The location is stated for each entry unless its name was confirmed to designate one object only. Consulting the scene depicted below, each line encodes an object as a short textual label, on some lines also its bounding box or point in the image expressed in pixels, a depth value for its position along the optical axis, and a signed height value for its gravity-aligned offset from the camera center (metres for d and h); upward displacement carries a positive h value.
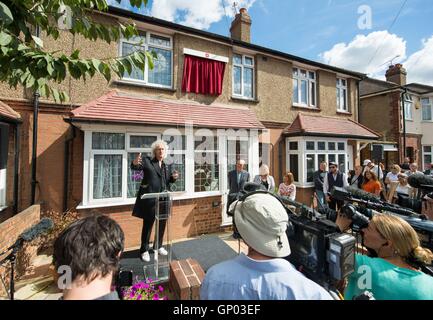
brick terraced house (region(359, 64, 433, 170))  14.14 +3.42
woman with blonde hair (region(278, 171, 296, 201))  5.96 -0.65
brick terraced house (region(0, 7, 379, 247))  5.35 +1.21
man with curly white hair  4.17 -0.40
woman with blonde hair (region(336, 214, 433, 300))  1.45 -0.74
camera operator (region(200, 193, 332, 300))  1.09 -0.57
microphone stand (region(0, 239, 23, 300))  2.31 -0.96
